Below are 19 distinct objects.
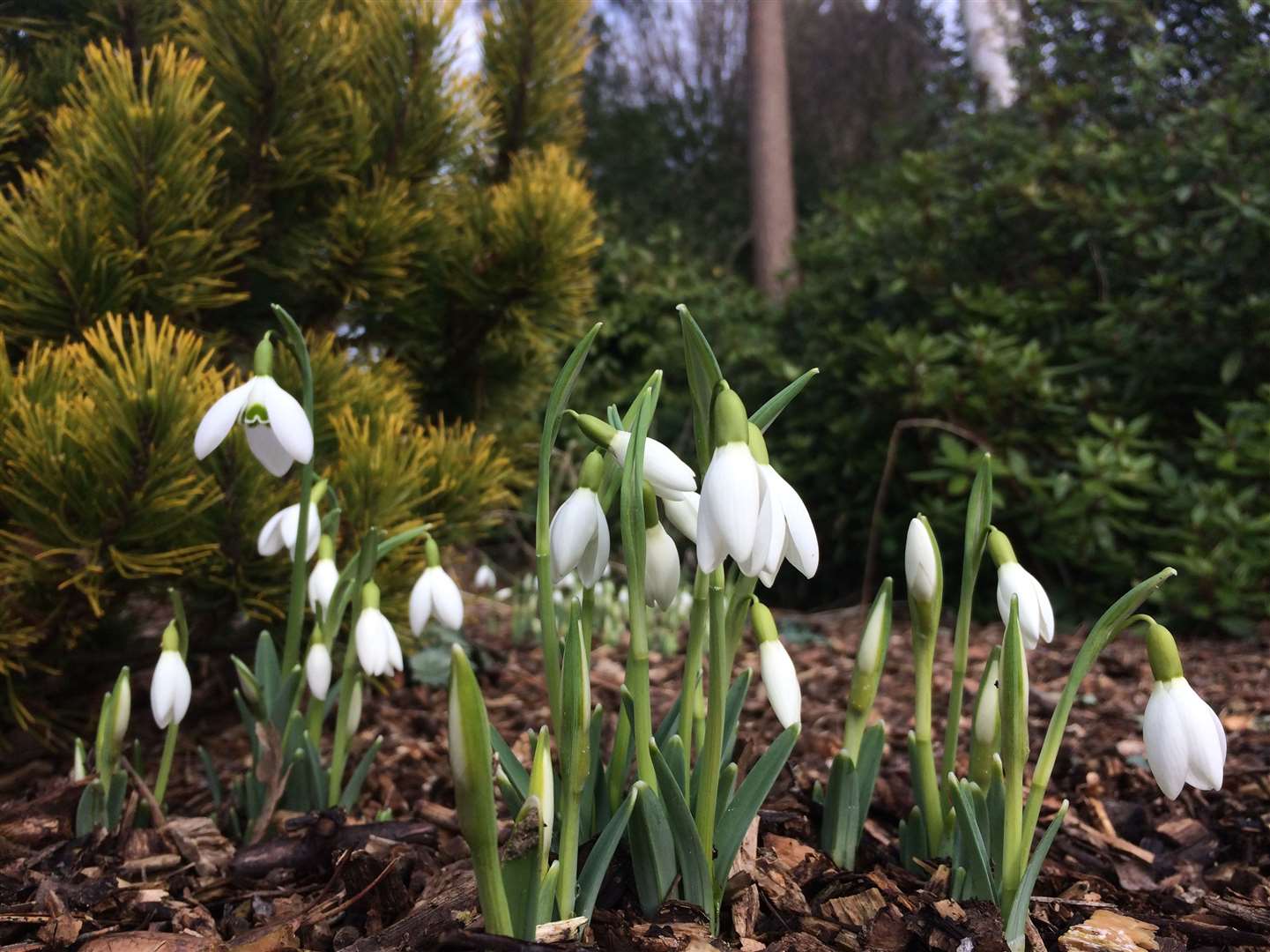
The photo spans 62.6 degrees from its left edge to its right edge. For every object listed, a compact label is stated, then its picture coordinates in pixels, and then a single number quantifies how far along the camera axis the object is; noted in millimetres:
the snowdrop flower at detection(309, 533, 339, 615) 334
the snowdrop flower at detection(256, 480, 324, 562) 341
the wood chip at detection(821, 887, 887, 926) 255
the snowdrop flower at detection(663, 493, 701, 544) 234
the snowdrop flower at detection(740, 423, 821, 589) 195
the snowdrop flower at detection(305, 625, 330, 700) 323
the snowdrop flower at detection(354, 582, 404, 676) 307
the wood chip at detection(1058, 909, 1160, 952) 248
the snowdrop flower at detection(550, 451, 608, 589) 216
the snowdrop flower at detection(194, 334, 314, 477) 269
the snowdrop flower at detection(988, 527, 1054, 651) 250
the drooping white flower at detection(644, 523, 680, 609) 239
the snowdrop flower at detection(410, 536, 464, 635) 326
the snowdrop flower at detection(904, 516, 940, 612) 258
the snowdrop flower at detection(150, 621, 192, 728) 304
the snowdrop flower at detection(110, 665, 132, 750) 306
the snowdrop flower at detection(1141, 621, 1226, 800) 219
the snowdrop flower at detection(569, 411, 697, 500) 209
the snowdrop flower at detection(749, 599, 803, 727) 244
